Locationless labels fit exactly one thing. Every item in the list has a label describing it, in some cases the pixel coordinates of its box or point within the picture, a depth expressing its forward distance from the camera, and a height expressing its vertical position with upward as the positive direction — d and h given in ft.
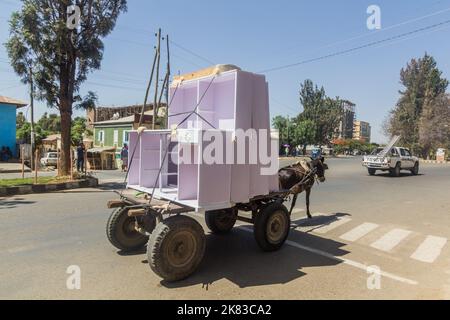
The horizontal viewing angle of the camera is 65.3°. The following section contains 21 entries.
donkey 26.58 -1.58
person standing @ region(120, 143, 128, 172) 78.54 -0.17
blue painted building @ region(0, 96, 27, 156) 110.32 +11.25
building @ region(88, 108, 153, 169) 126.62 +10.12
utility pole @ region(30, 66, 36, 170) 84.80 +7.84
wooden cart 15.12 -3.70
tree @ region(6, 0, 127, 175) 47.83 +15.56
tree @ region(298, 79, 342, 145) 229.45 +29.79
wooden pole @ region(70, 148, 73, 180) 51.71 -1.84
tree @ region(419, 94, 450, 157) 197.16 +17.54
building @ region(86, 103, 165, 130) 231.30 +30.72
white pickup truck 77.05 -1.04
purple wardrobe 15.90 +0.59
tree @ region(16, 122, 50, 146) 129.70 +8.64
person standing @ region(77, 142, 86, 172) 68.74 -0.15
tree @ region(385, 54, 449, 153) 217.36 +36.03
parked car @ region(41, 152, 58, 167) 89.92 -0.96
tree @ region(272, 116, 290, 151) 205.26 +17.71
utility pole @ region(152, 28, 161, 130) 71.46 +20.66
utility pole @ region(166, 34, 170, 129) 79.77 +22.21
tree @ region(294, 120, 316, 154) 209.67 +14.27
